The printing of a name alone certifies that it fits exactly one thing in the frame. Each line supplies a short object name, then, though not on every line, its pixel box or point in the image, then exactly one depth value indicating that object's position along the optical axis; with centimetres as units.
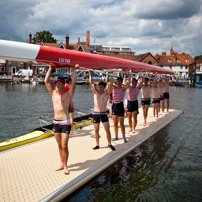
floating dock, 420
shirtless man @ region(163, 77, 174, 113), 1325
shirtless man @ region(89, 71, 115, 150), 616
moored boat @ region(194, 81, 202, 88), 5550
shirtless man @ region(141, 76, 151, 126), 1002
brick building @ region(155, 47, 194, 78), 7485
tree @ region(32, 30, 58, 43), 7850
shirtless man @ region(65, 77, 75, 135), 652
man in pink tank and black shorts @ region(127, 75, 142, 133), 863
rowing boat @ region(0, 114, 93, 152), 667
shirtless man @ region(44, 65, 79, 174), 482
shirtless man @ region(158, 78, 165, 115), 1202
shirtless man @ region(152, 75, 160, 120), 1137
